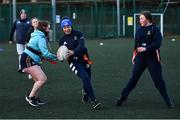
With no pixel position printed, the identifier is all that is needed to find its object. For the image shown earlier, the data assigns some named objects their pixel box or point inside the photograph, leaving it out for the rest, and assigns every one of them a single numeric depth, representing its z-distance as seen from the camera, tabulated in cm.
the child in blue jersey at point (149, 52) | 1109
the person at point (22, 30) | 1734
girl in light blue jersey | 1151
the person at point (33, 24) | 1351
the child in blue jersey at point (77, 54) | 1115
